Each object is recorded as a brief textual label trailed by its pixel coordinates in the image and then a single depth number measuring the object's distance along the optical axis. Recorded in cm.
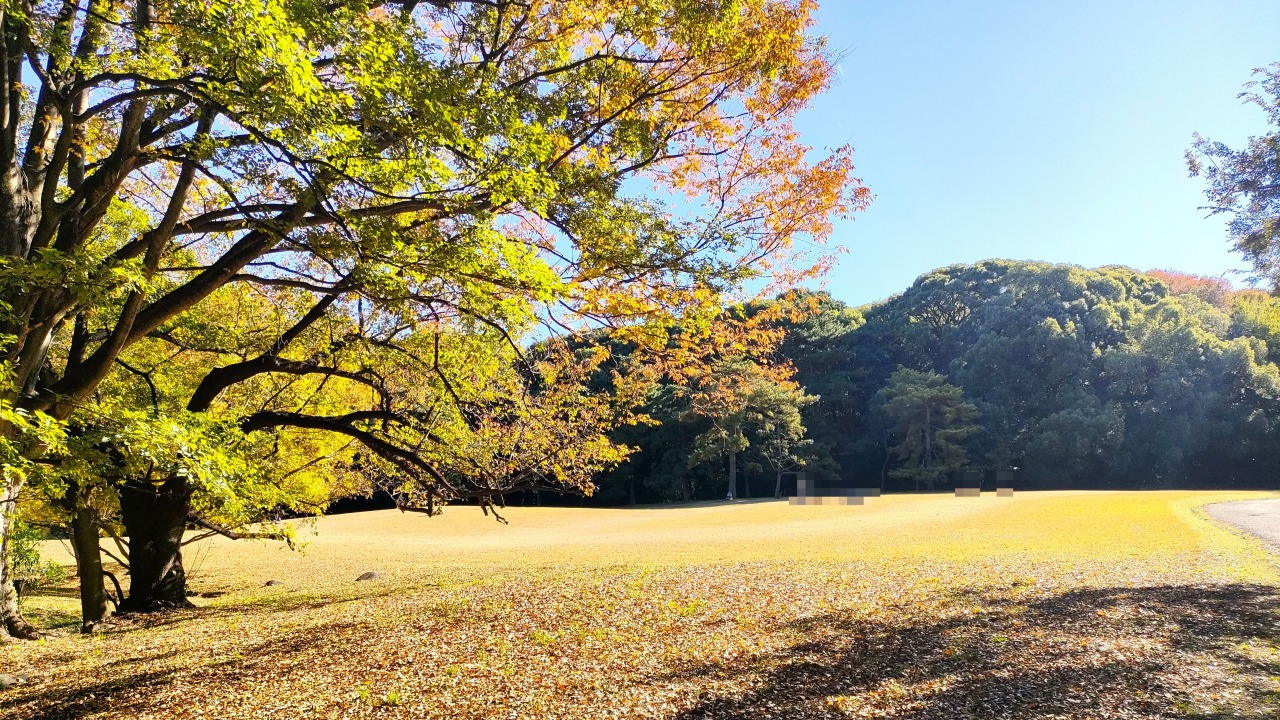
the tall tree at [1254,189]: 1150
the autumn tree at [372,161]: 519
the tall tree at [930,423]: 4281
